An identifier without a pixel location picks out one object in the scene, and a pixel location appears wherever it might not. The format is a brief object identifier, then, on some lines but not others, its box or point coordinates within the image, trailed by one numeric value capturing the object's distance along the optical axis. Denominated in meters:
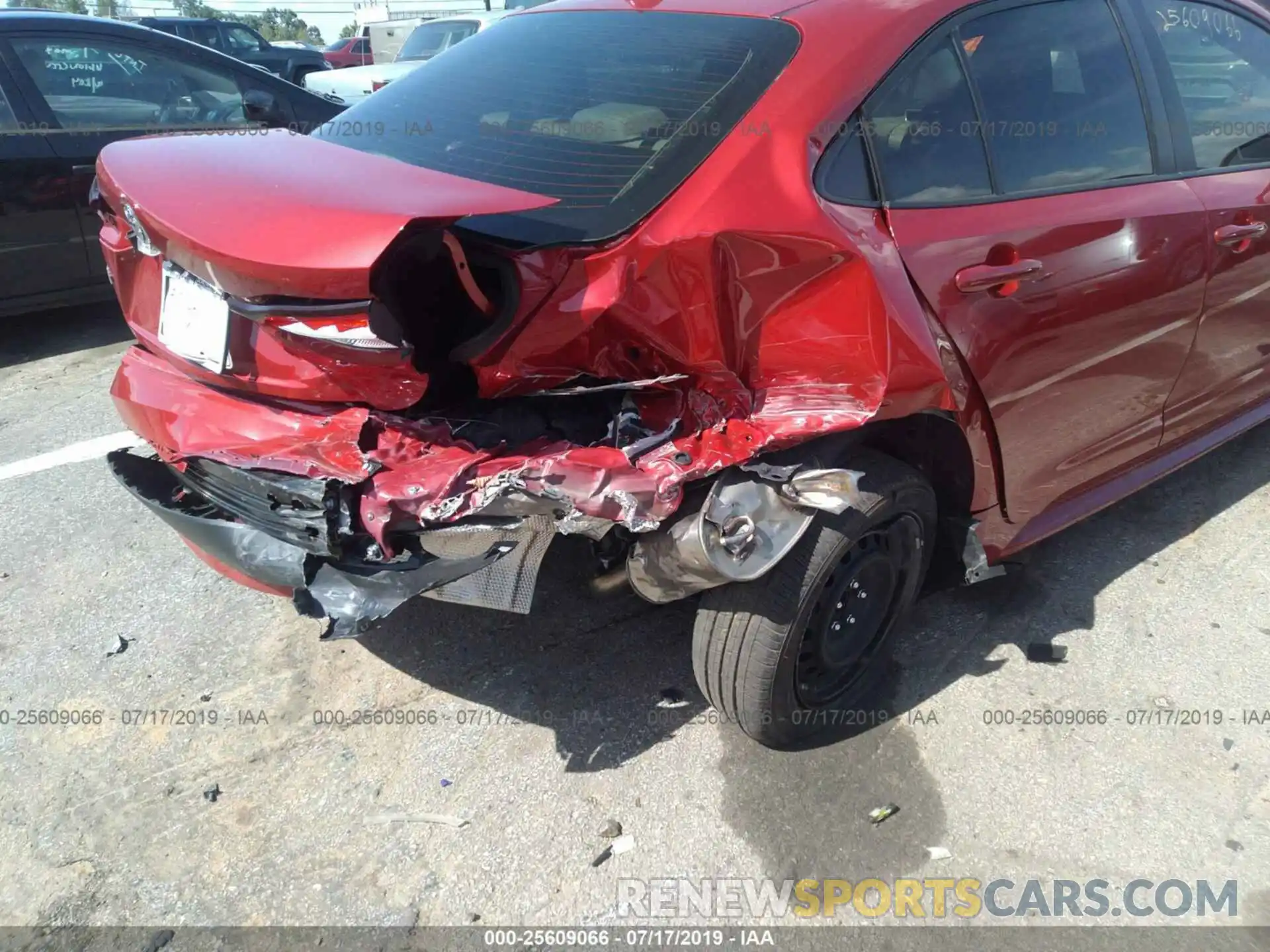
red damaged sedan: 1.87
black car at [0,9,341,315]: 4.64
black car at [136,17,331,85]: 15.23
